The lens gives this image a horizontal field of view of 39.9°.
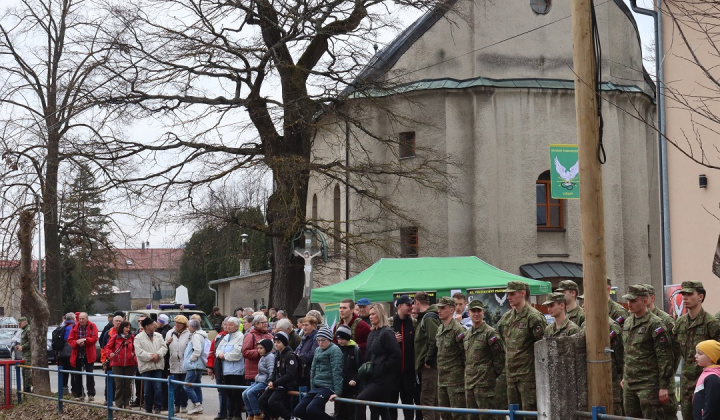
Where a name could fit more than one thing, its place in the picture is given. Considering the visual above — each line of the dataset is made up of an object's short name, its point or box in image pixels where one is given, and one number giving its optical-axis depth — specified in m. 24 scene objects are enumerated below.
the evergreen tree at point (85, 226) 25.89
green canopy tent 20.53
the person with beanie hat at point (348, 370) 12.28
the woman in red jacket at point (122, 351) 18.84
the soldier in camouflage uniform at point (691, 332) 9.43
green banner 21.00
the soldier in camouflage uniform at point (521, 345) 10.53
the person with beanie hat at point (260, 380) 13.47
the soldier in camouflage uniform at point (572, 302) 11.80
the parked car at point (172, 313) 28.92
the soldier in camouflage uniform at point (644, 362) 9.77
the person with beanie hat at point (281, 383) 12.60
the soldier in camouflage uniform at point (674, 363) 9.72
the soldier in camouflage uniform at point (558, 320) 10.35
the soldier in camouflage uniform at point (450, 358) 11.77
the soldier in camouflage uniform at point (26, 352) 23.53
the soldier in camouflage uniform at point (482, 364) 11.16
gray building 36.00
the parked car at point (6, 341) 37.44
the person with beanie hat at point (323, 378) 11.84
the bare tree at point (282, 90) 25.67
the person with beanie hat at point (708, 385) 7.45
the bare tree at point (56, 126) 23.38
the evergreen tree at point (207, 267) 63.78
